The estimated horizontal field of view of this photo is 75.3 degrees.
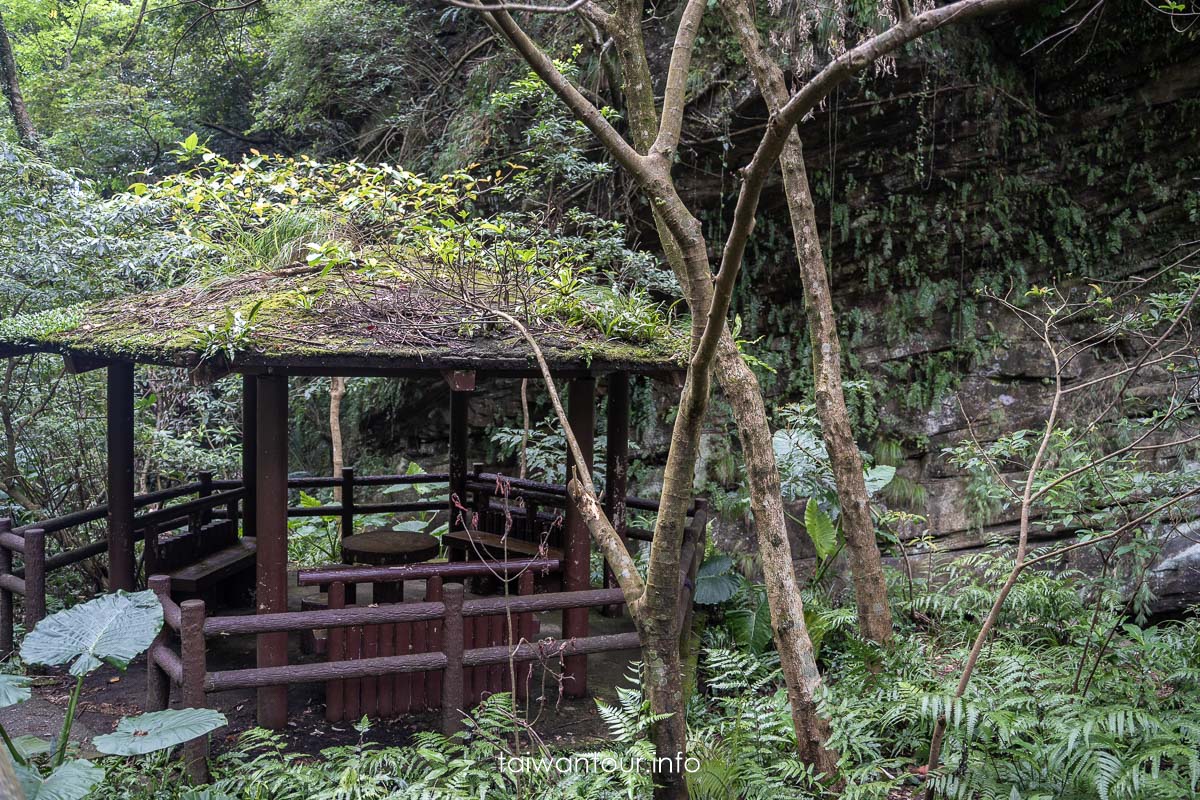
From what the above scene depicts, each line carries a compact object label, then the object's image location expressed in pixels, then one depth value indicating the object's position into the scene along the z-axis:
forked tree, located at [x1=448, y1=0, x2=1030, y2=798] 2.74
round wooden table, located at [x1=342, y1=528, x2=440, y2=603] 6.28
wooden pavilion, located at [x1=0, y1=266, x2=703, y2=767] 4.49
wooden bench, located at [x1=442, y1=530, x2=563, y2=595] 6.89
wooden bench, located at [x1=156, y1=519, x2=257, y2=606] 5.98
